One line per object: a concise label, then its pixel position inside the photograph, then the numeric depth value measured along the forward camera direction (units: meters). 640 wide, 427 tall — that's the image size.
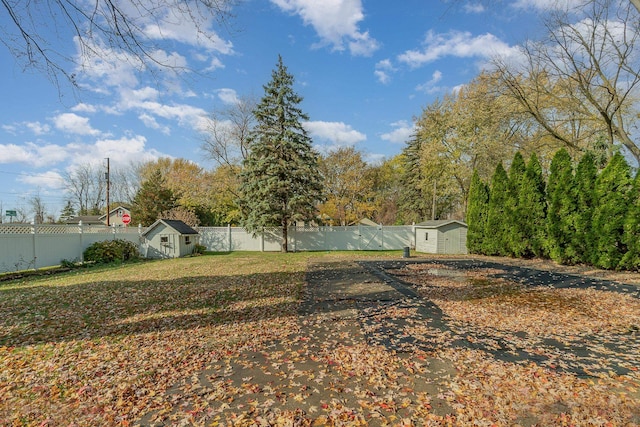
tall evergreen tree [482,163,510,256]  14.97
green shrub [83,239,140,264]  13.72
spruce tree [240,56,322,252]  18.44
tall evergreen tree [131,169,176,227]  26.69
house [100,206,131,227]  35.81
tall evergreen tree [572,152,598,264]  10.86
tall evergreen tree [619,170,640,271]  9.61
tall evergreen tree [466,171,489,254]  16.50
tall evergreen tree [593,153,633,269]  10.09
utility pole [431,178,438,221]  23.45
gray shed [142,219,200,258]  16.91
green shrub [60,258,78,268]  12.21
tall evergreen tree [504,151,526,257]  13.99
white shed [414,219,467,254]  17.56
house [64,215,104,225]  34.51
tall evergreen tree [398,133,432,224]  31.05
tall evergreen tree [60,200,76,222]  39.35
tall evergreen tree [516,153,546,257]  13.30
